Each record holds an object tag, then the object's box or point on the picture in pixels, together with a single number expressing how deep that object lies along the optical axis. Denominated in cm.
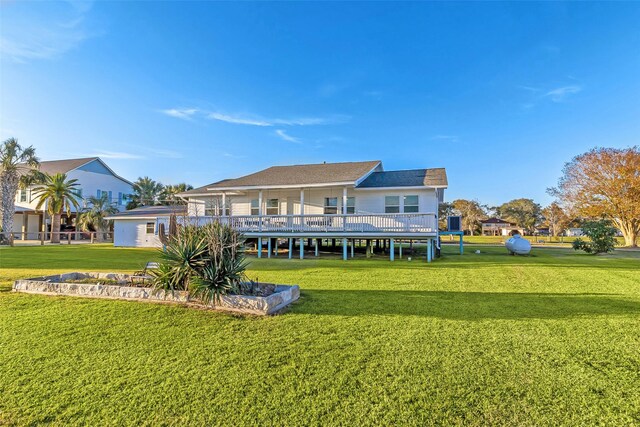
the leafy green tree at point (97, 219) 3334
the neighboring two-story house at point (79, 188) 3684
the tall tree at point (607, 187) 2825
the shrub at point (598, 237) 1866
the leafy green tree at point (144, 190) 3919
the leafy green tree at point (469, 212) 5500
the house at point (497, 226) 6456
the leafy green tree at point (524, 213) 6719
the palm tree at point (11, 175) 2767
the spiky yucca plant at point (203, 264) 608
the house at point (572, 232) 6261
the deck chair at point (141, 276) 752
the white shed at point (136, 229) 2697
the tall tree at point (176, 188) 3917
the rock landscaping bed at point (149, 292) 584
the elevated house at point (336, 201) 1505
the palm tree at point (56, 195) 2959
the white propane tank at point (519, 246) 1736
